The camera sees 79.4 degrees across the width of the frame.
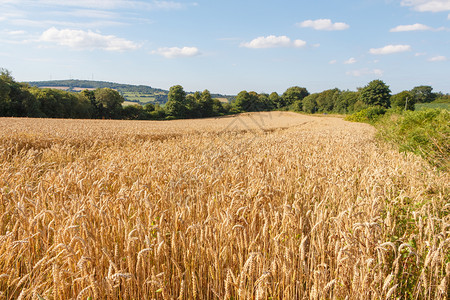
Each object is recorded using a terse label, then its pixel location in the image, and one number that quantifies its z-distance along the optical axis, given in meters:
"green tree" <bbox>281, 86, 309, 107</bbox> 130.12
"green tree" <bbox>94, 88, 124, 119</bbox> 71.75
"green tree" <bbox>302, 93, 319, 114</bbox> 118.32
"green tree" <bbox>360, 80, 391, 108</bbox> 83.06
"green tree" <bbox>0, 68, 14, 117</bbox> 47.83
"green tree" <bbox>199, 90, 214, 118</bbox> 88.12
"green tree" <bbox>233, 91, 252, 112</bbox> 94.44
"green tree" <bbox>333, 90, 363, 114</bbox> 102.80
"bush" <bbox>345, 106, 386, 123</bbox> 48.84
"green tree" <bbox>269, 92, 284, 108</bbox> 118.95
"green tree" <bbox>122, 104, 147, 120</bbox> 71.44
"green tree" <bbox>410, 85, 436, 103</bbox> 133.24
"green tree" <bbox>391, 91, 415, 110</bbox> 83.78
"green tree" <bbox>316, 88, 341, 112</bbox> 119.31
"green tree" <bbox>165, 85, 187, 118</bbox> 81.09
